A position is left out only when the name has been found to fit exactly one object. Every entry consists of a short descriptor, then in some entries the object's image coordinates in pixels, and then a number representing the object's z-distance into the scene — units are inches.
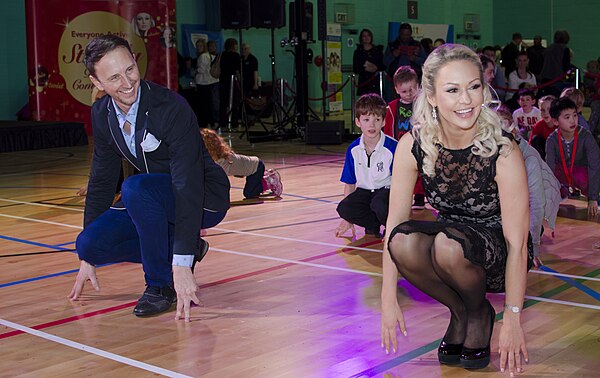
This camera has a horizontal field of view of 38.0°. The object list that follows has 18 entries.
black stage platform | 429.4
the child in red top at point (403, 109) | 233.3
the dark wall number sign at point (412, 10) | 795.4
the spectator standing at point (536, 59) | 593.3
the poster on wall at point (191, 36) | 603.2
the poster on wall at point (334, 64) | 673.0
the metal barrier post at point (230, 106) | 507.1
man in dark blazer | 126.3
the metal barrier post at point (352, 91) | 451.5
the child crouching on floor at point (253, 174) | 253.5
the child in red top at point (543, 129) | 262.5
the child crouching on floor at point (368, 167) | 193.8
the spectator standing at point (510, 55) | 624.1
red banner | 468.8
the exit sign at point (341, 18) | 714.6
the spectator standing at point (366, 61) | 519.5
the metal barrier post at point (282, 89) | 518.2
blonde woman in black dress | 99.8
